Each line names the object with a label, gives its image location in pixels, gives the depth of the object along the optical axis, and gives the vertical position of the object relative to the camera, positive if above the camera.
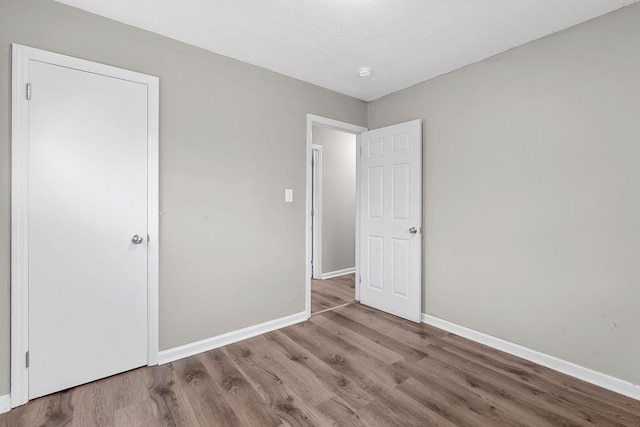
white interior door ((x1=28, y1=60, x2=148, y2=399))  1.79 -0.10
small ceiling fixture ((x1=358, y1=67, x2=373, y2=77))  2.70 +1.35
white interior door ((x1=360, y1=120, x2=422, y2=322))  3.00 -0.07
